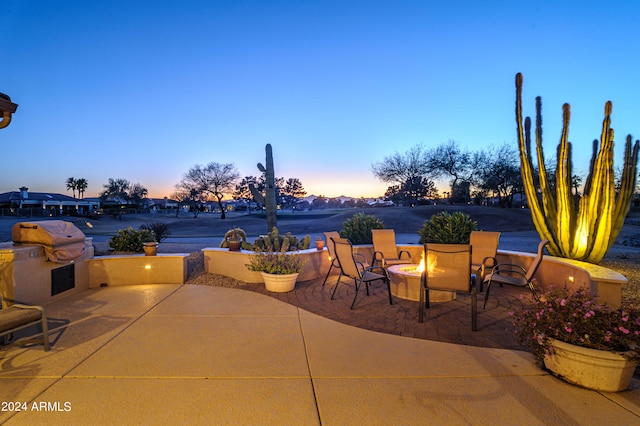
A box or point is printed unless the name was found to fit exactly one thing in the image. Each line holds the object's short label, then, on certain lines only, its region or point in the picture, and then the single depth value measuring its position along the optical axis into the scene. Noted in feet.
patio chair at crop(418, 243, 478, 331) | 13.58
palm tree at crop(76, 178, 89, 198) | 219.41
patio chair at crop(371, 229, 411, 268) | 23.65
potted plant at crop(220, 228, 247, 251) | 22.67
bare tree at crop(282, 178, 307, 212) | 224.53
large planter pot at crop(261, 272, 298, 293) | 18.61
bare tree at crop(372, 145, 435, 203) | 117.08
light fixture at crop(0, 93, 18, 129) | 12.20
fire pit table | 16.84
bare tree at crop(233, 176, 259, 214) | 165.70
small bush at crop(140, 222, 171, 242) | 39.29
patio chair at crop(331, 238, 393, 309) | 16.67
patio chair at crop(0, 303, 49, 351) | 9.73
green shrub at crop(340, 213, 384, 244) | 28.04
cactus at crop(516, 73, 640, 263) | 18.88
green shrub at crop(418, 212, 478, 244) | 24.89
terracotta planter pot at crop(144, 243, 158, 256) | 21.13
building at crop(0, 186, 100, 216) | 137.49
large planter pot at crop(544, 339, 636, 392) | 7.90
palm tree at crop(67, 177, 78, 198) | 218.38
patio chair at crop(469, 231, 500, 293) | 20.71
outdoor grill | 15.61
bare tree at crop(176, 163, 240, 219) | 150.51
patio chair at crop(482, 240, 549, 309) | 16.10
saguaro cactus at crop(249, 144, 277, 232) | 30.53
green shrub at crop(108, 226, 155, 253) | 22.97
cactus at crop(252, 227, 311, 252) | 22.54
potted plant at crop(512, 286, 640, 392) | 7.89
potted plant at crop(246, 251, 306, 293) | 18.71
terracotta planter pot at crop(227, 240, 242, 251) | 22.62
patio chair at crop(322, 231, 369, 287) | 23.18
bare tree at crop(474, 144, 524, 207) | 111.86
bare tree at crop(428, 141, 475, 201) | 114.32
